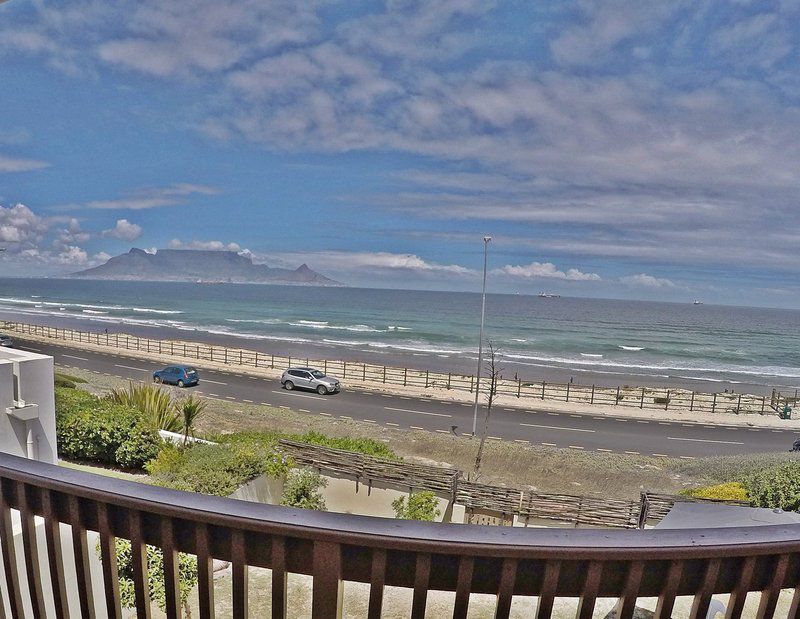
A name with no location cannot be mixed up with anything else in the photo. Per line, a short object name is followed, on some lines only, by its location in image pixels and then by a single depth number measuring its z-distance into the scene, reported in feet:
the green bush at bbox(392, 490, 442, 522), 28.22
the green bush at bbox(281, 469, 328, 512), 26.84
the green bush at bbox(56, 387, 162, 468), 30.94
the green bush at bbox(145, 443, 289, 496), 21.66
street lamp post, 63.25
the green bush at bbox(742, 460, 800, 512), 27.78
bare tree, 46.26
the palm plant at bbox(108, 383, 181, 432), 38.42
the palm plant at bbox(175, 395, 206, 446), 31.86
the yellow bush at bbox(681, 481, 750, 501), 30.83
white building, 13.74
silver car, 77.87
